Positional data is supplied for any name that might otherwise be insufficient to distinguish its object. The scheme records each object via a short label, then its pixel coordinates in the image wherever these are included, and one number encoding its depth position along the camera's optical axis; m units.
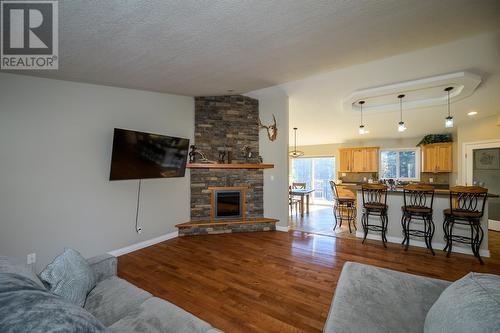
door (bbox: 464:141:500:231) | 4.80
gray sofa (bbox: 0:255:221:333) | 1.23
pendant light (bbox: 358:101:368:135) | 4.51
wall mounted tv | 3.08
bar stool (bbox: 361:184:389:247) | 3.78
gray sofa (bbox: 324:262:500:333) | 0.81
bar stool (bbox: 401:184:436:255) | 3.44
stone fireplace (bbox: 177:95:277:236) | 4.48
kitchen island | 3.33
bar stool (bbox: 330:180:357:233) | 4.95
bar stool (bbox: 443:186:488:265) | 3.10
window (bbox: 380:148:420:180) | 7.04
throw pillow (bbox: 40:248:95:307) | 1.36
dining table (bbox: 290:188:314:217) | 5.90
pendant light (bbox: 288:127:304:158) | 7.02
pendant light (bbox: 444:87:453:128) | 3.59
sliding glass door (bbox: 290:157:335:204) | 8.55
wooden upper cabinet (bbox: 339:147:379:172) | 7.33
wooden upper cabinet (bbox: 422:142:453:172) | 6.14
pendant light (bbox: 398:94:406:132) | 4.12
